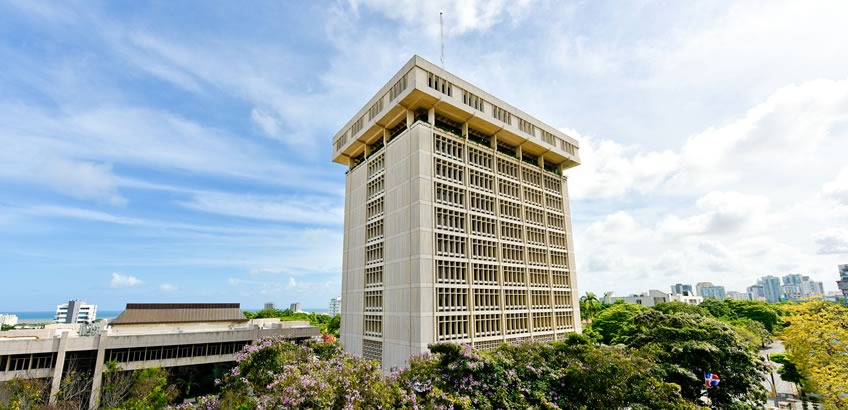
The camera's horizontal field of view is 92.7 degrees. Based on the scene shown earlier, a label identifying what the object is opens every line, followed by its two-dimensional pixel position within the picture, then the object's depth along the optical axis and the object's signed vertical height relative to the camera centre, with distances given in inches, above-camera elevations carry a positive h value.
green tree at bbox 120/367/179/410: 869.8 -236.4
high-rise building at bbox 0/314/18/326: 5503.4 -246.1
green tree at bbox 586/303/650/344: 2756.9 -191.0
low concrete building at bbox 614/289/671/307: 5945.4 -63.4
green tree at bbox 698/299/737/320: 3648.9 -155.0
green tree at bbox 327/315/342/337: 3145.9 -229.0
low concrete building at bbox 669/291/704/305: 6179.1 -77.4
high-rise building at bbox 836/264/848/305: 4152.3 +93.4
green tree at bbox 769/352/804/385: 1710.3 -341.1
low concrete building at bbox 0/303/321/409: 1504.7 -168.1
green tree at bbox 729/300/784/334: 3740.2 -187.0
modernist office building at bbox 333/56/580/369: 1507.1 +299.6
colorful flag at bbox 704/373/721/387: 989.8 -207.7
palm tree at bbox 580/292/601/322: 3422.7 -95.2
